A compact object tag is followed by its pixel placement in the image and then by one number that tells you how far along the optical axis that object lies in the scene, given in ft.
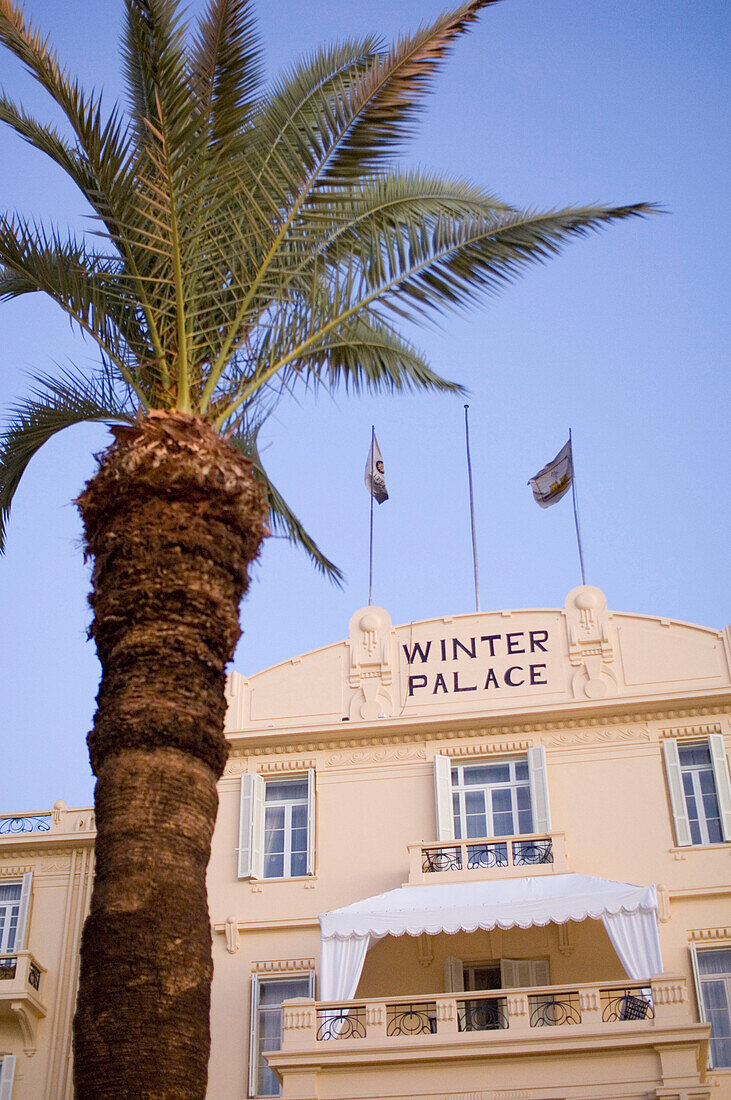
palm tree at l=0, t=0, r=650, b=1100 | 32.01
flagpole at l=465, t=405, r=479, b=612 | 83.62
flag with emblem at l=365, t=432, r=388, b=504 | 90.02
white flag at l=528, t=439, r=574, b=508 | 87.25
